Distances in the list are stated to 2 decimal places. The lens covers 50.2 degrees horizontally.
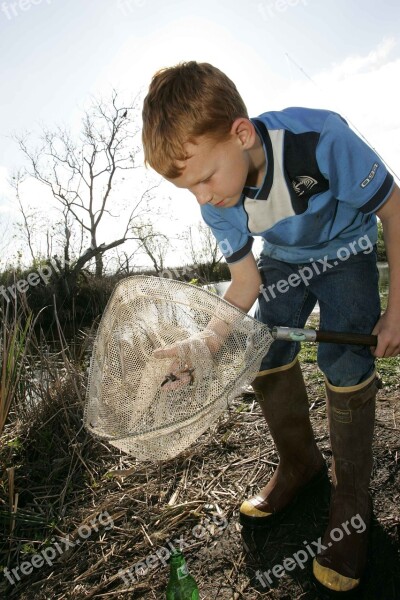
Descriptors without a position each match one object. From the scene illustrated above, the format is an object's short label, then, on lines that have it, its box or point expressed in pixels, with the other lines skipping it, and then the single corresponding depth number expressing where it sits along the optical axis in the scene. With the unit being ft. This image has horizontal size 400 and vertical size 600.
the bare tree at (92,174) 96.43
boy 5.00
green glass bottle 4.46
